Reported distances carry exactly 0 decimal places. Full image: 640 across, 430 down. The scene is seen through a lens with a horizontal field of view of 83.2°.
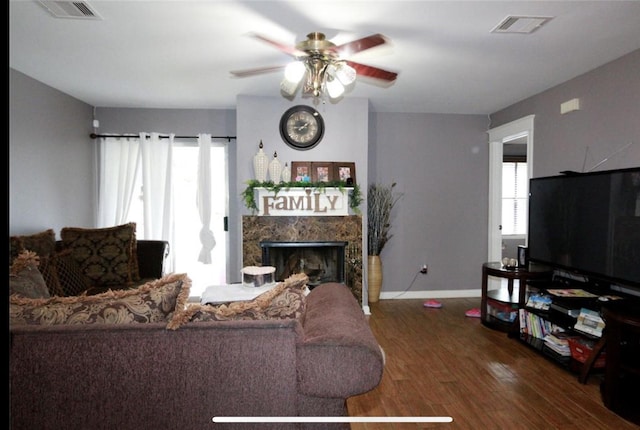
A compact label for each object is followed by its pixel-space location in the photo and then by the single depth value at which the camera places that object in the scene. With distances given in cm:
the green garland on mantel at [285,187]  375
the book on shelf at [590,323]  247
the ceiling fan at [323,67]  193
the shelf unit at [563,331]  249
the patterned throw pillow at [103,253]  321
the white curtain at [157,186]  423
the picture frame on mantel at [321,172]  397
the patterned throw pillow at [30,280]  149
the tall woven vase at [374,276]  429
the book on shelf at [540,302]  298
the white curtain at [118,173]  424
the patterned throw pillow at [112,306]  131
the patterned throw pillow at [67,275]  274
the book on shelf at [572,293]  273
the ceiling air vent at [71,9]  202
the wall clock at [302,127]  396
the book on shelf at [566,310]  269
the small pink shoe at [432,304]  418
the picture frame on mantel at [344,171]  398
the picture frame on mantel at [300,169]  396
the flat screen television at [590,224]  240
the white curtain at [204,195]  428
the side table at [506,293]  327
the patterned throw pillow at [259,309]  134
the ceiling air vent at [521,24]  218
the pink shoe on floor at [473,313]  385
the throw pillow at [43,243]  214
